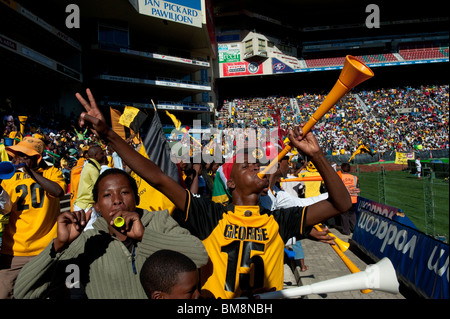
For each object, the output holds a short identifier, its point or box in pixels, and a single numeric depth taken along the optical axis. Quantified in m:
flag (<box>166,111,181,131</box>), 6.04
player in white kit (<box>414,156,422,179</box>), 17.57
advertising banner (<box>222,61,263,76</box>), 42.72
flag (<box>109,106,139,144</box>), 4.22
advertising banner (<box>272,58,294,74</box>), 42.56
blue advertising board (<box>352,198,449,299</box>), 3.82
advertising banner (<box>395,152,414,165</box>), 24.46
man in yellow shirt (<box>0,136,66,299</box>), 3.10
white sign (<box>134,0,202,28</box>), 28.92
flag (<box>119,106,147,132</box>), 4.03
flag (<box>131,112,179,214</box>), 3.70
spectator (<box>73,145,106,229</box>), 3.56
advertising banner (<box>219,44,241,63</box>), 43.59
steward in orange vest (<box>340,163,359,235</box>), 8.16
